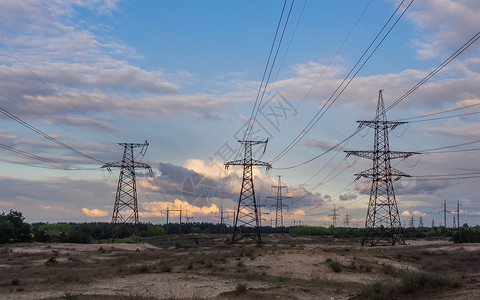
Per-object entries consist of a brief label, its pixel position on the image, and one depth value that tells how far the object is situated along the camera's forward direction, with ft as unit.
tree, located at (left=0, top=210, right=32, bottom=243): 298.15
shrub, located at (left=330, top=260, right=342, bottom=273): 133.59
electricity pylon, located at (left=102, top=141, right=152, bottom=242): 256.11
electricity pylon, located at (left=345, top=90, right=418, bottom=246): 236.84
